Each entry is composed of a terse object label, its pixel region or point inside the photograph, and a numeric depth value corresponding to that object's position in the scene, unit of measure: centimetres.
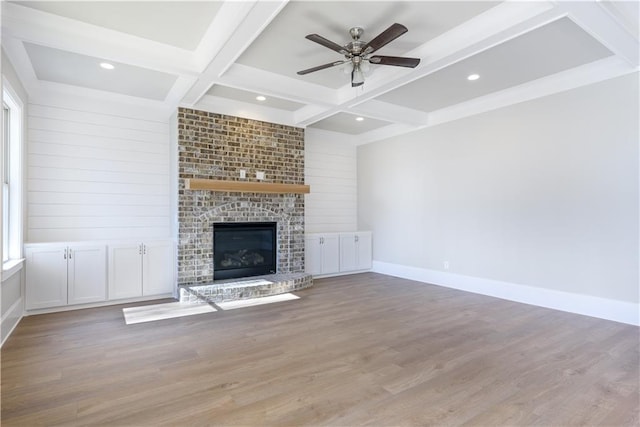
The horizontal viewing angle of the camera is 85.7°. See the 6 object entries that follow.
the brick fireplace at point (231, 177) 513
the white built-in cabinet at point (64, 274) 411
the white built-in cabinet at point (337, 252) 649
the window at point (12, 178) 385
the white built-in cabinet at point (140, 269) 463
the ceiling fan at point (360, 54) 302
